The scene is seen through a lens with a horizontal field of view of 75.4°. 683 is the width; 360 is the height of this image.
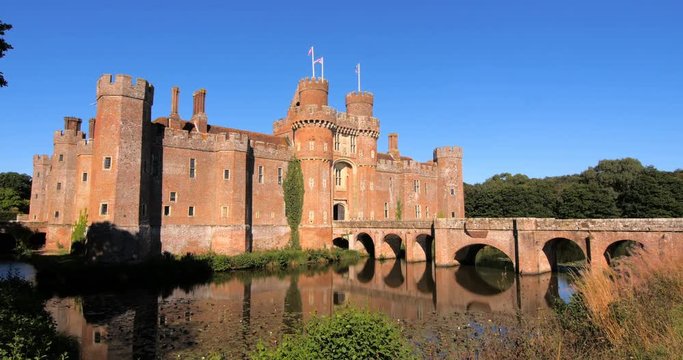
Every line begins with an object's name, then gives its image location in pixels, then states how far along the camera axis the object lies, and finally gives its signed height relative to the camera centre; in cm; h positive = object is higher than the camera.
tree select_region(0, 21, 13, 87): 1143 +469
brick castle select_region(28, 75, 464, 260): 2681 +370
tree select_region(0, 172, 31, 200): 6519 +624
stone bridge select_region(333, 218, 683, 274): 2298 -92
